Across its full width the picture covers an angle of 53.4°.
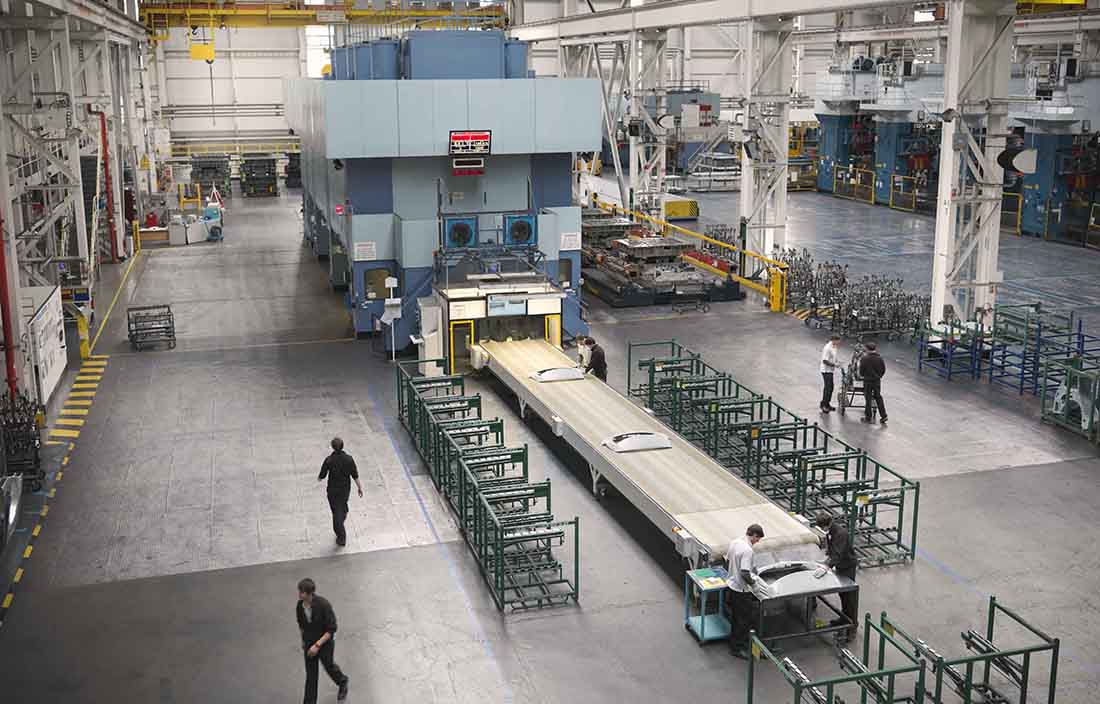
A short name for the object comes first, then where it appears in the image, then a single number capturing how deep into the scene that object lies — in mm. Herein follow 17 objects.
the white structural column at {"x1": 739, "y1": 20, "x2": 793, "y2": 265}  27375
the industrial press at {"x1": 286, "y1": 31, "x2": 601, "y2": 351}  21641
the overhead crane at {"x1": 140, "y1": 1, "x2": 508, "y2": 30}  44844
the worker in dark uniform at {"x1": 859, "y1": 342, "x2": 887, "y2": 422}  17688
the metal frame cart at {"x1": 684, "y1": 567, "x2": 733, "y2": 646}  10953
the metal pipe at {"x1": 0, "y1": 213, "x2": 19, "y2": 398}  16328
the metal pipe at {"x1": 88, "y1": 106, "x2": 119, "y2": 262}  30656
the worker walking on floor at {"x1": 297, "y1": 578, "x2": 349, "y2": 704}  9531
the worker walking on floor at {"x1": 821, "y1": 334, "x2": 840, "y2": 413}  18375
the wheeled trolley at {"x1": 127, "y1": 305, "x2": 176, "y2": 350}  23391
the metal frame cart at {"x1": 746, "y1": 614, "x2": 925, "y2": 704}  8820
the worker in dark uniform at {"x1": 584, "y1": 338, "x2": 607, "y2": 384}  18641
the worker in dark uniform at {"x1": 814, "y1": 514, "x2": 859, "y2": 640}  11109
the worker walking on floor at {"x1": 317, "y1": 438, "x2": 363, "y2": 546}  13102
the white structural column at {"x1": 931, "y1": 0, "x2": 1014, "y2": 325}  20250
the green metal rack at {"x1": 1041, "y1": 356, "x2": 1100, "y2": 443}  17047
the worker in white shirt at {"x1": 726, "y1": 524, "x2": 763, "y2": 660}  10703
